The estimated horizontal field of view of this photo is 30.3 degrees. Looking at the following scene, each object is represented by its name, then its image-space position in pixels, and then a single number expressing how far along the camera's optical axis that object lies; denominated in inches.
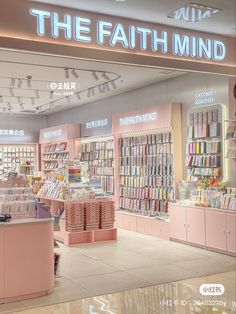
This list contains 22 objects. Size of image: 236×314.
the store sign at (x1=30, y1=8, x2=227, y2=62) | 199.0
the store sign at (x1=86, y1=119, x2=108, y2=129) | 474.6
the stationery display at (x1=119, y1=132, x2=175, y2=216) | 374.4
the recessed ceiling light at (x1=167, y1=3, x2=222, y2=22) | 219.3
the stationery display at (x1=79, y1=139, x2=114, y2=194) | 461.4
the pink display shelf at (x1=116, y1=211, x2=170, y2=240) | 348.6
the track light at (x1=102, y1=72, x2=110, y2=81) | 348.3
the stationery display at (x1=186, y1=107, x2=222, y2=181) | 319.6
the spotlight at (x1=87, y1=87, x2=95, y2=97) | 405.5
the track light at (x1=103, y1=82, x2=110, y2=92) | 387.1
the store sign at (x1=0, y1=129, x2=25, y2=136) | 604.5
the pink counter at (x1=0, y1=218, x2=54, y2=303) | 198.4
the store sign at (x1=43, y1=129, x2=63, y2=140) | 544.3
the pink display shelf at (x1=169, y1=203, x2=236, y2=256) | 283.0
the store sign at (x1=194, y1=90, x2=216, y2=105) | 327.3
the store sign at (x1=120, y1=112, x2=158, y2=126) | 375.7
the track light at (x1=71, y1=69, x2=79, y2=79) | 323.4
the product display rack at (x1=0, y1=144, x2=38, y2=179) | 626.3
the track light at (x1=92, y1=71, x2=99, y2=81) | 344.6
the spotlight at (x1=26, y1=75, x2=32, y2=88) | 353.7
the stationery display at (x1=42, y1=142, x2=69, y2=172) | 549.0
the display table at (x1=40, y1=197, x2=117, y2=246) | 329.0
